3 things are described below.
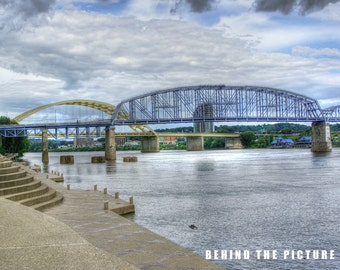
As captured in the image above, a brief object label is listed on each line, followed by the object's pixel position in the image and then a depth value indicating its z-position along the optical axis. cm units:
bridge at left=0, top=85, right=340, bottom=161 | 15038
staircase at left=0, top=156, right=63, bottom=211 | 2191
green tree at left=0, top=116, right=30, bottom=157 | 13375
